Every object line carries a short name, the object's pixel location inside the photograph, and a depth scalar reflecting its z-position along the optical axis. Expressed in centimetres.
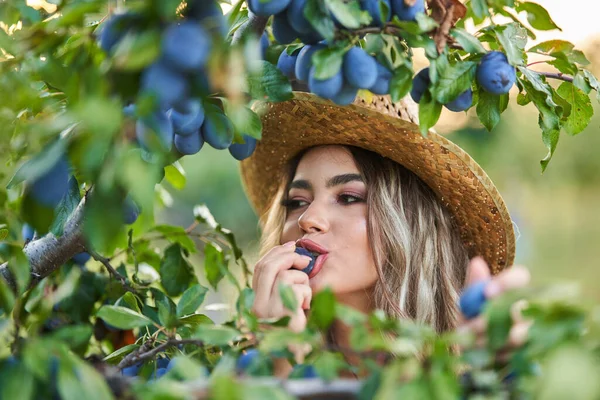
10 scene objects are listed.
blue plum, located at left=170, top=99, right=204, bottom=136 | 83
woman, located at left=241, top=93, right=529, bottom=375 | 127
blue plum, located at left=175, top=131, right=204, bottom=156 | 89
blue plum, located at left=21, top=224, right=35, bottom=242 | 105
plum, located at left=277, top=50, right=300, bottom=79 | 93
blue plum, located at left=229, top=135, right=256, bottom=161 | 104
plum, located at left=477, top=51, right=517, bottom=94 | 84
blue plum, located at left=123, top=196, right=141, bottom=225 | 96
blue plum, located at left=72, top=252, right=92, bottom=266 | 127
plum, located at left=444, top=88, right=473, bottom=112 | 86
